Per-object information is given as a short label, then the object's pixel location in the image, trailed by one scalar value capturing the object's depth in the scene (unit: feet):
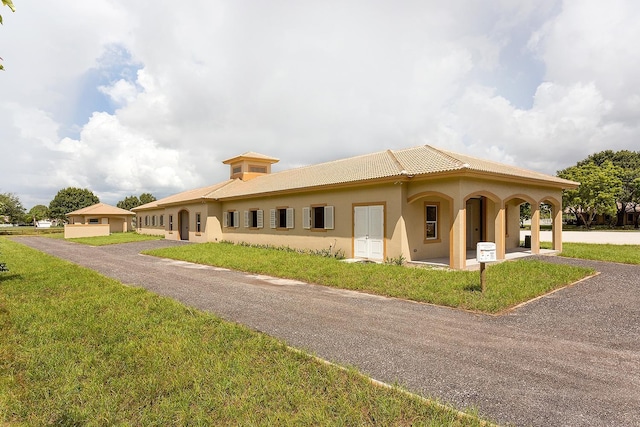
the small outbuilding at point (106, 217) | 143.33
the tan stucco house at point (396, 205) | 42.75
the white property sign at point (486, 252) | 28.43
